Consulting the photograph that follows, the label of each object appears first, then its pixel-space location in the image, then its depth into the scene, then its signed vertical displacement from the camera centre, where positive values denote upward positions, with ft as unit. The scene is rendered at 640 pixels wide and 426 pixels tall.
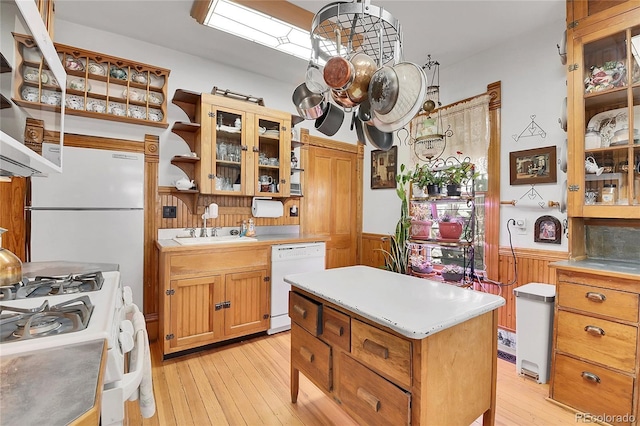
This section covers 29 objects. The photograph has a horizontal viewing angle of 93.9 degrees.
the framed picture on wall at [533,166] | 8.20 +1.32
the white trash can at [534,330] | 7.00 -2.85
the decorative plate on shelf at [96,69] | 8.25 +3.93
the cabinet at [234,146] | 9.24 +2.18
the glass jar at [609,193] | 6.25 +0.41
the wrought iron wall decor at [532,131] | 8.43 +2.35
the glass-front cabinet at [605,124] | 6.04 +1.90
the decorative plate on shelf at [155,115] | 9.14 +2.94
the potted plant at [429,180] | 9.28 +1.01
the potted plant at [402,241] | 10.27 -1.05
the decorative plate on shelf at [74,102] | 7.95 +2.91
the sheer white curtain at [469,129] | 9.51 +2.73
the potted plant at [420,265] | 9.53 -1.71
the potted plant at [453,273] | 9.05 -1.88
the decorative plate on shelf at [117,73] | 8.49 +3.93
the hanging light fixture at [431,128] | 9.27 +2.90
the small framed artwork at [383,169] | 12.66 +1.88
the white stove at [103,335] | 2.52 -1.17
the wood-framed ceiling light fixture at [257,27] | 7.00 +4.63
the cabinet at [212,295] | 8.00 -2.44
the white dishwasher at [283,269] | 9.64 -1.95
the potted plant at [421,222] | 9.58 -0.33
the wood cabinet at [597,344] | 5.44 -2.58
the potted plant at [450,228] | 8.98 -0.49
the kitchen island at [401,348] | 3.63 -1.90
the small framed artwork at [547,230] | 8.07 -0.49
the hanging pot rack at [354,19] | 3.96 +2.69
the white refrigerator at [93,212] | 7.57 -0.06
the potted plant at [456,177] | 8.86 +1.06
